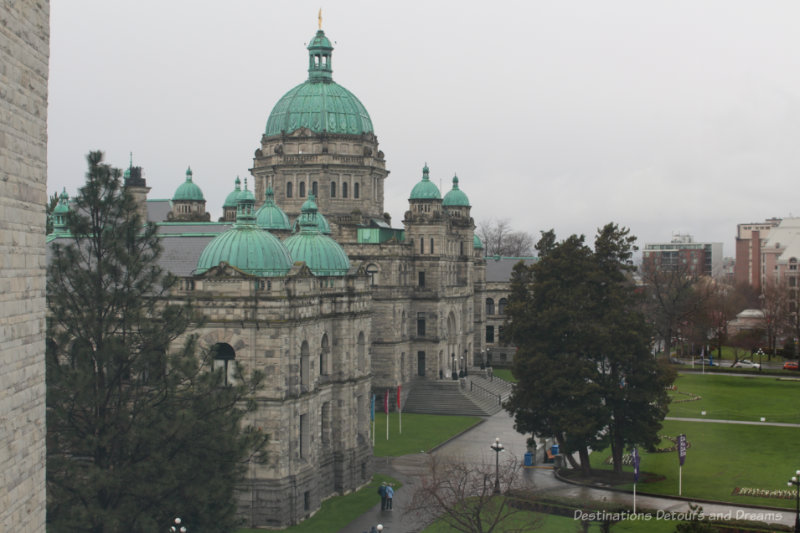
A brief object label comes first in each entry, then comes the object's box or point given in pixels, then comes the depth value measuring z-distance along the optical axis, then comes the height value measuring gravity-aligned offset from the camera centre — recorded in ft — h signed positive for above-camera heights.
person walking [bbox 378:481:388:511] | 141.69 -33.62
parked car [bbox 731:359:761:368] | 307.17 -29.80
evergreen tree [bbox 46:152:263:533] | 90.22 -13.61
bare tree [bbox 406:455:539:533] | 114.93 -30.57
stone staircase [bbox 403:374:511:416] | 226.79 -31.53
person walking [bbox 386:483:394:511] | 141.25 -33.87
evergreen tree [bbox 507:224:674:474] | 150.30 -13.41
